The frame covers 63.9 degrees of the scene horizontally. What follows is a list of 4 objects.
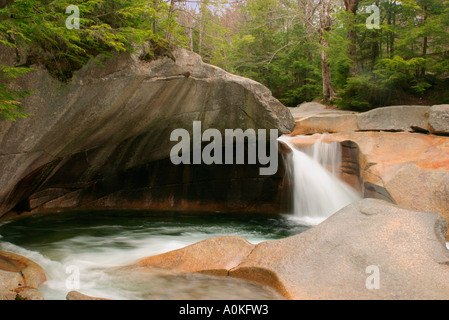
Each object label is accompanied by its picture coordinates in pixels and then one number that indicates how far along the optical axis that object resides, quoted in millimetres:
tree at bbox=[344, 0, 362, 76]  12415
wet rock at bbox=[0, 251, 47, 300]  3754
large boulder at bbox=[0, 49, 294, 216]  6344
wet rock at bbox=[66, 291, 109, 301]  3683
